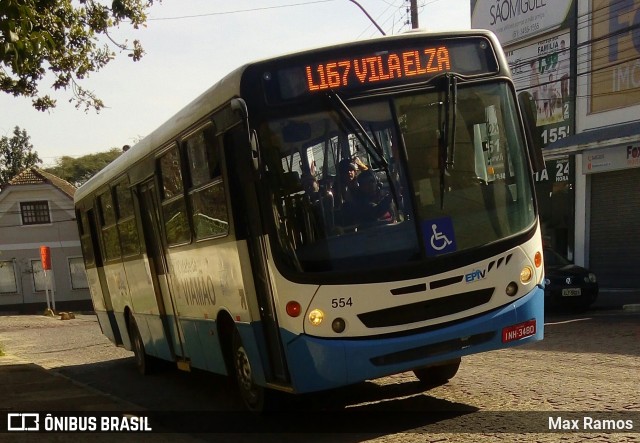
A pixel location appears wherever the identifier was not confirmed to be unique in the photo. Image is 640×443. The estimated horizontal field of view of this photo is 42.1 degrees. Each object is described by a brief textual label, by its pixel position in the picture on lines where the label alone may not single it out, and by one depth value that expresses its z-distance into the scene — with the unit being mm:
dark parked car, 18109
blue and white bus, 6789
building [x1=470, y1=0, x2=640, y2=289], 24141
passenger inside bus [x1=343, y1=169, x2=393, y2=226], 6852
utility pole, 19500
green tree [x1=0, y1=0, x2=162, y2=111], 13719
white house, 53281
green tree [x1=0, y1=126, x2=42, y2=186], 92688
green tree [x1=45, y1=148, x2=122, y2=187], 83375
